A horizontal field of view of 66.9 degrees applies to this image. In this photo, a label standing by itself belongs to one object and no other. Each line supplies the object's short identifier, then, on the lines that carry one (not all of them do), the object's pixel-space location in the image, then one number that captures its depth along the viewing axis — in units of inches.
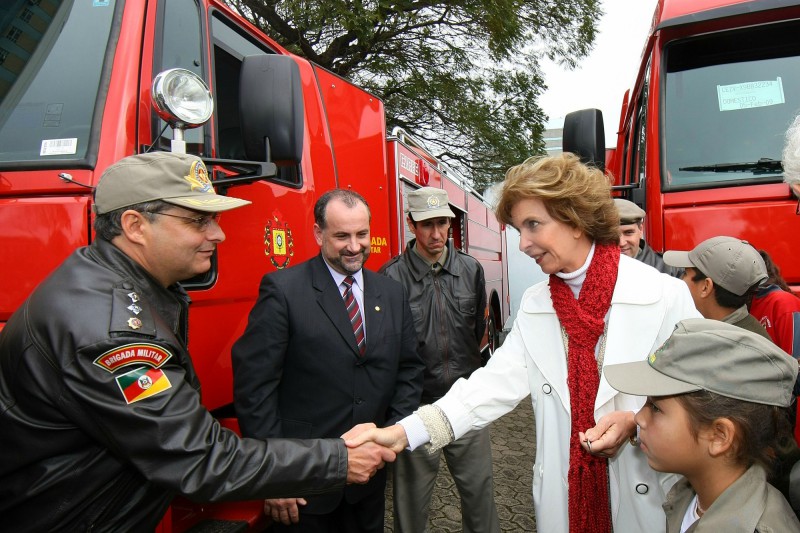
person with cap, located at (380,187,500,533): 133.7
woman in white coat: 80.7
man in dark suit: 95.9
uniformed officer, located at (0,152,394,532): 60.3
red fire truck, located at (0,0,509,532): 77.7
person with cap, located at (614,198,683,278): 137.0
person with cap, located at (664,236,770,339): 102.4
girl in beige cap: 60.9
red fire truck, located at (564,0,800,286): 121.7
